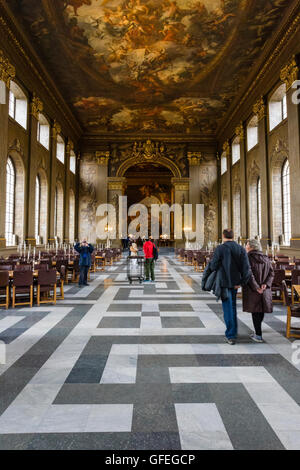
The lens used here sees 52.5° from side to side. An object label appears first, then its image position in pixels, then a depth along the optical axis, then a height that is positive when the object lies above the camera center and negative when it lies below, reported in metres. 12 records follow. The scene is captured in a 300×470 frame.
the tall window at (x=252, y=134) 18.67 +6.97
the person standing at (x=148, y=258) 9.77 -0.39
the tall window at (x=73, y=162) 24.55 +6.95
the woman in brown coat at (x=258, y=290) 4.07 -0.59
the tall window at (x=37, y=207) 17.62 +2.35
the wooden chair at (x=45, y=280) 6.52 -0.70
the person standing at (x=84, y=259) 8.81 -0.36
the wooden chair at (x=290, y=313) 4.38 -0.97
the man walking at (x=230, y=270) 4.07 -0.33
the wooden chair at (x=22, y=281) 6.31 -0.70
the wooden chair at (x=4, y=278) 6.02 -0.61
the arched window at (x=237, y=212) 21.47 +2.41
